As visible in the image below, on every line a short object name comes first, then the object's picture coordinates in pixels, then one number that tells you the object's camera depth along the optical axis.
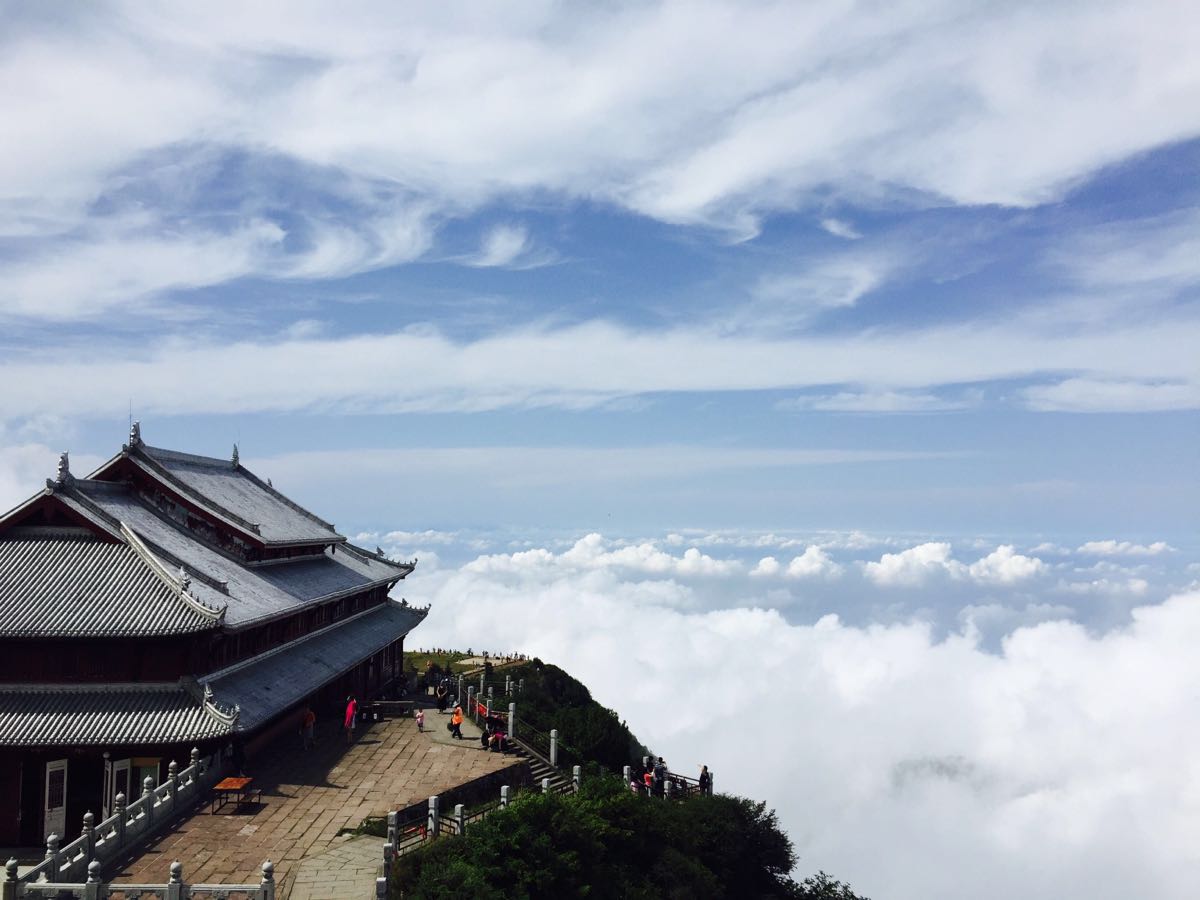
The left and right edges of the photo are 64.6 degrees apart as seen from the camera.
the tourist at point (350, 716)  40.50
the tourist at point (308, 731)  37.59
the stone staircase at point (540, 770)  36.53
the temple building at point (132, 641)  29.30
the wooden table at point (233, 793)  28.50
